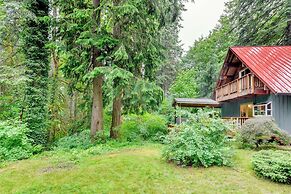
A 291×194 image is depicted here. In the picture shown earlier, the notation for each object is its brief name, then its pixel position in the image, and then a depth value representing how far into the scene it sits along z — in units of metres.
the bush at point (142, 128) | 9.40
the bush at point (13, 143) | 6.75
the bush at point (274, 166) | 4.73
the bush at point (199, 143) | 5.49
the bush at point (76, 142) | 8.22
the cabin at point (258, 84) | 9.02
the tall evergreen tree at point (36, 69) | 8.77
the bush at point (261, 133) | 7.15
